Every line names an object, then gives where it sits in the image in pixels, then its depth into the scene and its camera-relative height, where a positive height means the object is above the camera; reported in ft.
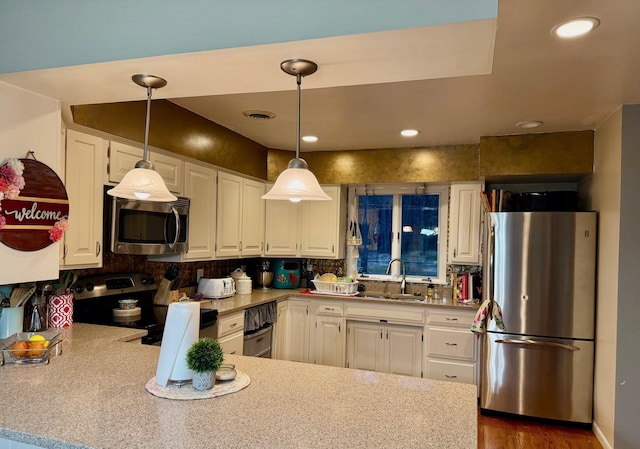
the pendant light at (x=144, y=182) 5.69 +0.47
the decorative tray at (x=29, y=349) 5.74 -1.81
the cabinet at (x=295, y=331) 14.11 -3.56
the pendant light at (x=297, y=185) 5.68 +0.47
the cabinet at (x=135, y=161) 8.54 +1.14
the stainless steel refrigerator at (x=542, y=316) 10.82 -2.22
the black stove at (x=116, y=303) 8.53 -1.86
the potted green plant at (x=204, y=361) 4.86 -1.59
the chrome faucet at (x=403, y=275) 14.79 -1.76
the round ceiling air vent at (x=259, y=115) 10.87 +2.66
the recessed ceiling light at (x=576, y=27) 5.57 +2.64
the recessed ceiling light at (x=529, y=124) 10.59 +2.55
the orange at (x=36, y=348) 5.77 -1.78
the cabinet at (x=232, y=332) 10.66 -2.86
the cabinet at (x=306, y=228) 14.85 -0.22
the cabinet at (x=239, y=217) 12.25 +0.08
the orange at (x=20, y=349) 5.72 -1.77
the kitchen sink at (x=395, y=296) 14.07 -2.40
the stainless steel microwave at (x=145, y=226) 8.54 -0.19
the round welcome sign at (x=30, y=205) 6.00 +0.13
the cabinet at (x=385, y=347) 13.24 -3.84
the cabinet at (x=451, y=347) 12.53 -3.52
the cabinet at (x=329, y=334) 13.80 -3.56
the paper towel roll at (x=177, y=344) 5.03 -1.45
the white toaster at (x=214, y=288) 12.29 -1.95
